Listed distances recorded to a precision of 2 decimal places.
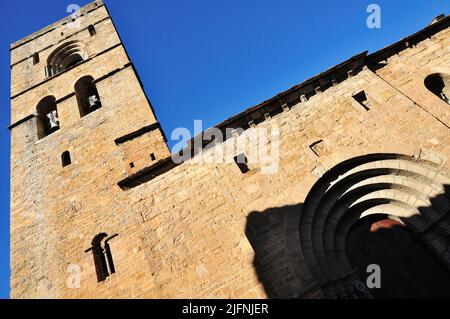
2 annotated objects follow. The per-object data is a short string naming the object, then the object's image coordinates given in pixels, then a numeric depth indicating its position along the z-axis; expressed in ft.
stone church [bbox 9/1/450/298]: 21.54
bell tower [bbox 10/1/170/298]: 27.45
